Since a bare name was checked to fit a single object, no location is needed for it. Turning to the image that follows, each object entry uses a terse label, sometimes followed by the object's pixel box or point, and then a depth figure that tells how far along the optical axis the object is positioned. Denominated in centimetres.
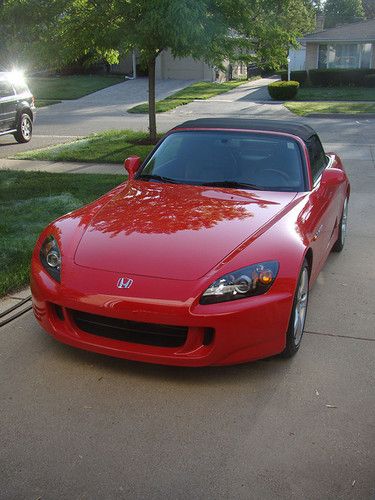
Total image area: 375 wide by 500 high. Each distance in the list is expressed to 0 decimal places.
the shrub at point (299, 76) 3506
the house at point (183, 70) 3966
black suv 1462
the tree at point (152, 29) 1187
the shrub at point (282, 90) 2855
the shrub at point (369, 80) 3419
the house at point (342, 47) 3912
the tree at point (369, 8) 9051
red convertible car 359
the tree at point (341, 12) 8156
